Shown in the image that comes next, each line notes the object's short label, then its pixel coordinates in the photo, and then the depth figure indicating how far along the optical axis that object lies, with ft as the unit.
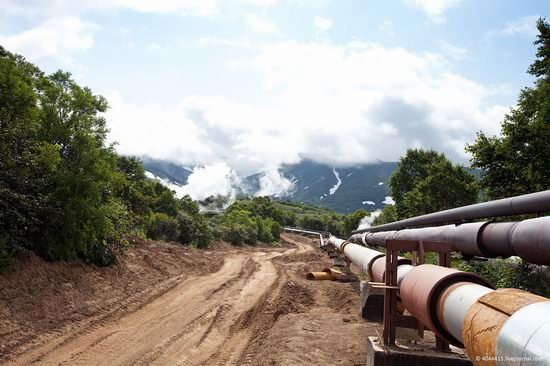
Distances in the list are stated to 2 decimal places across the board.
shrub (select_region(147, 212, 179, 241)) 119.14
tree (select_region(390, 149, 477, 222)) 153.05
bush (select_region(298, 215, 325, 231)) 384.06
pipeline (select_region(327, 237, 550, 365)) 8.25
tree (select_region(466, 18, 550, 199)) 71.26
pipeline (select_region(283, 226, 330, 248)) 307.58
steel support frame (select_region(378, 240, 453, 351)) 21.31
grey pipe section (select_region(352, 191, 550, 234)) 27.64
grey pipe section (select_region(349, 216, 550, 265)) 21.29
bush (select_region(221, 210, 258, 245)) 175.32
